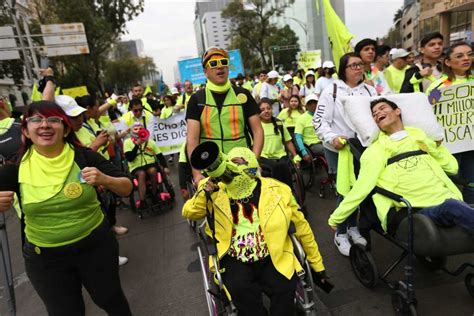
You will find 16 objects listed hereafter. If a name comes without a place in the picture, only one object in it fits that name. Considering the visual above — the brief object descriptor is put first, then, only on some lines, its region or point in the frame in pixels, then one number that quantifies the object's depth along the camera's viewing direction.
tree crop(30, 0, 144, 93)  19.36
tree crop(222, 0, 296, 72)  40.00
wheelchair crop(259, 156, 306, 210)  4.24
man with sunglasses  2.71
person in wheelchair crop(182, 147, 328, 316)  2.10
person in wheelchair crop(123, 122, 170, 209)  5.30
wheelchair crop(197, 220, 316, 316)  2.09
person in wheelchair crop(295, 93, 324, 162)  5.27
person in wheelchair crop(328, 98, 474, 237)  2.37
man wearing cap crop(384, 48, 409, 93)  4.74
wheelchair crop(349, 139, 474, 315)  2.07
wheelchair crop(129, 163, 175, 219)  5.40
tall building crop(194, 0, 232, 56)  99.79
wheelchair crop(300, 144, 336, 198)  5.07
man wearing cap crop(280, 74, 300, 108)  8.14
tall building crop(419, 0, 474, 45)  31.24
